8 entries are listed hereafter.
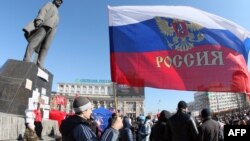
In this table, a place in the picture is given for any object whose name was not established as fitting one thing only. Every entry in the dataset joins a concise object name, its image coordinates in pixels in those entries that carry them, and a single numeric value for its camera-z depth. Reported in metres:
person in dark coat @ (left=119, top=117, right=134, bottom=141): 7.77
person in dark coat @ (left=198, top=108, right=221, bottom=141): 6.16
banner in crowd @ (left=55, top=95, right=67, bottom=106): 30.12
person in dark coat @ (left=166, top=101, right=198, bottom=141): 5.39
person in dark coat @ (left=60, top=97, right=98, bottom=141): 2.88
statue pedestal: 6.90
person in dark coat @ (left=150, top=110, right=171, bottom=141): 7.01
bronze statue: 8.07
